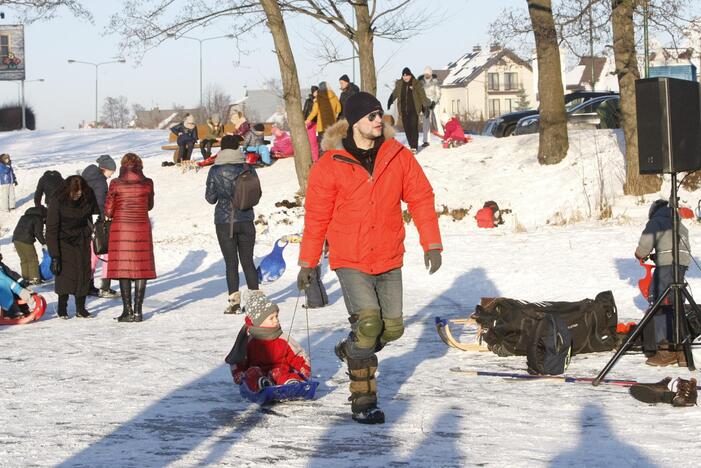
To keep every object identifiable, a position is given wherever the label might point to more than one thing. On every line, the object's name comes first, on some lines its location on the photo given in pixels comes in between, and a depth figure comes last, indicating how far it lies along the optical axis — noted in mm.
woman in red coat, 12797
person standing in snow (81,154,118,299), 15430
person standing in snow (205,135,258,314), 13099
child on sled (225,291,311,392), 7965
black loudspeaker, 8359
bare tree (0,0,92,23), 26016
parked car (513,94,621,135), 31402
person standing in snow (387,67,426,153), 26312
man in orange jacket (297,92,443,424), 7305
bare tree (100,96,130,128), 165750
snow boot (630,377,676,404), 7555
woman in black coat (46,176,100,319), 12875
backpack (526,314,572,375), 8859
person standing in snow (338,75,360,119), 23766
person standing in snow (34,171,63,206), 17234
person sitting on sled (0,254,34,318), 12547
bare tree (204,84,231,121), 133125
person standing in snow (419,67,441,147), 27922
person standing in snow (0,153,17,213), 28031
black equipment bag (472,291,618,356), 9633
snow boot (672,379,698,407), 7438
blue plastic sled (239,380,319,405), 7719
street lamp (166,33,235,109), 27280
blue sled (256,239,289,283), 16266
